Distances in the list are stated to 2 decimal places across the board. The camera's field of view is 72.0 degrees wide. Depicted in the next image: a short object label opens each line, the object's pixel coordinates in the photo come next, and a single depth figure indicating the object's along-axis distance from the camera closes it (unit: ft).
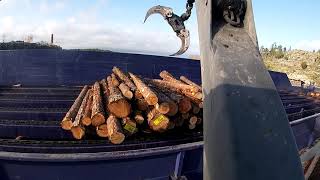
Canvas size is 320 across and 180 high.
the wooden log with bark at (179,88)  11.36
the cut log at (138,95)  10.35
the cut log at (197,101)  10.74
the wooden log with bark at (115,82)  13.41
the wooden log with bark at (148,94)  9.65
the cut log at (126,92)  10.21
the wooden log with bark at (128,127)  9.37
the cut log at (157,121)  9.54
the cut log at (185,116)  10.37
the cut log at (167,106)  9.41
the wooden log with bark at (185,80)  15.90
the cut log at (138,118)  9.61
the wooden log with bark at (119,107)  9.31
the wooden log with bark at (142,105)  10.05
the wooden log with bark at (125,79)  11.51
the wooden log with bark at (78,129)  9.22
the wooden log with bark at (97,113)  9.18
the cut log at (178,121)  10.22
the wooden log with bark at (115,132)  8.75
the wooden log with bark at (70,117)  9.47
